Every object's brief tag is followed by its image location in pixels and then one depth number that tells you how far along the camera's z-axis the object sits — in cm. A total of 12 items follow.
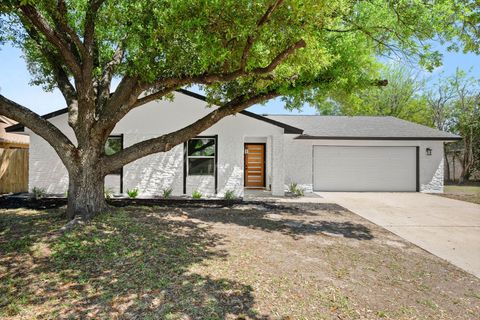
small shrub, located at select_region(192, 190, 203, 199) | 1097
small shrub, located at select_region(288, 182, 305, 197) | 1322
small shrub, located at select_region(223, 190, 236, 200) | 1098
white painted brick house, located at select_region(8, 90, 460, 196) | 1187
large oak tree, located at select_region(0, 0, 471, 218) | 510
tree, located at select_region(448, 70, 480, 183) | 2086
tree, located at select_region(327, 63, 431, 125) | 2681
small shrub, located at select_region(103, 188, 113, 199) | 1089
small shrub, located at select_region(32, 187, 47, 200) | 1076
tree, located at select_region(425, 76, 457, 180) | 2430
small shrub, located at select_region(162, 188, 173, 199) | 1090
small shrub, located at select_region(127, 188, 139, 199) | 1092
